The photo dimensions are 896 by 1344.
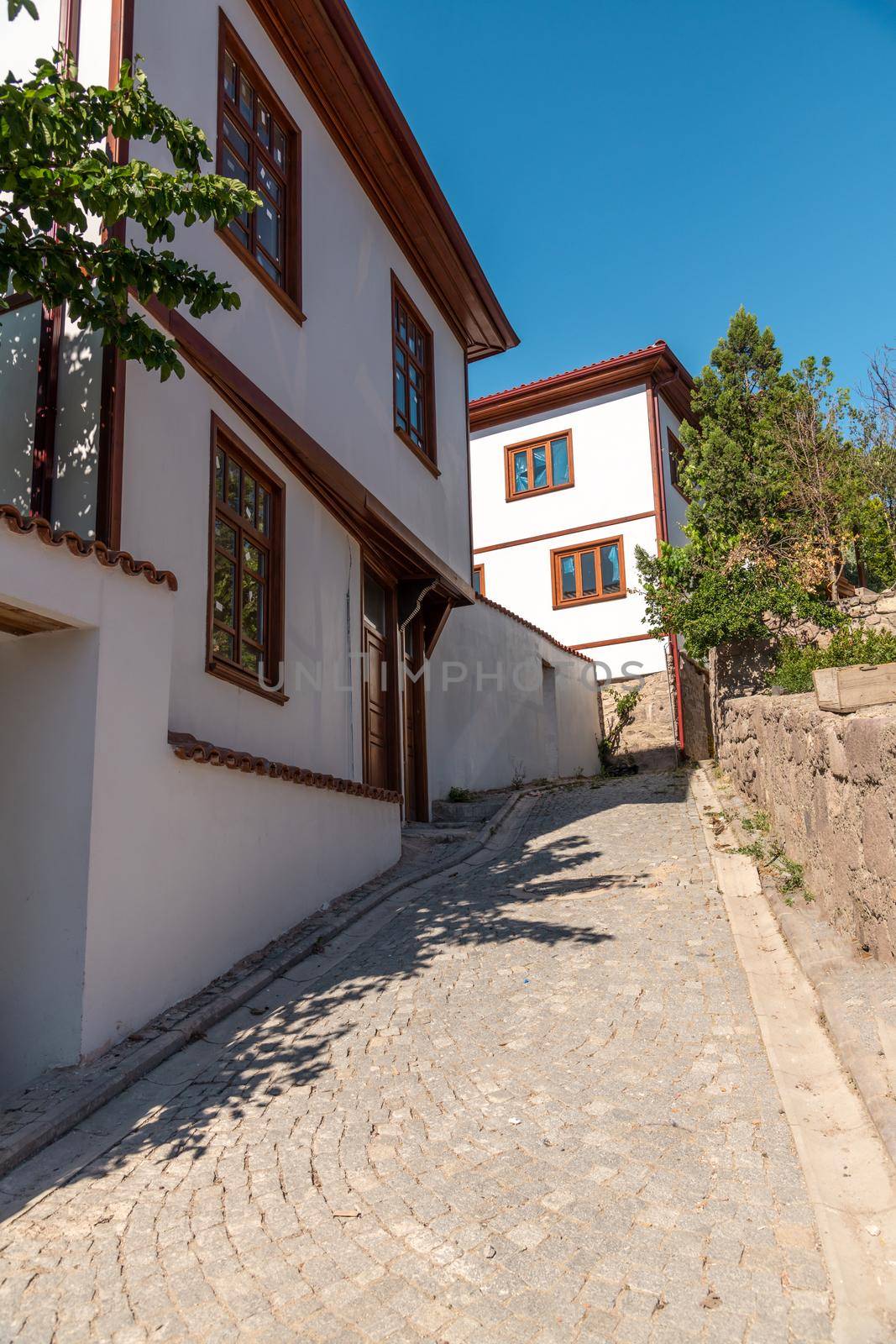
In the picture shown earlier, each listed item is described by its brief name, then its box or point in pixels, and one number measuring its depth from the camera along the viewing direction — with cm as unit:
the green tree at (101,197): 421
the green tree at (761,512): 1280
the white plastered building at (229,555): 467
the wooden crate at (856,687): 550
